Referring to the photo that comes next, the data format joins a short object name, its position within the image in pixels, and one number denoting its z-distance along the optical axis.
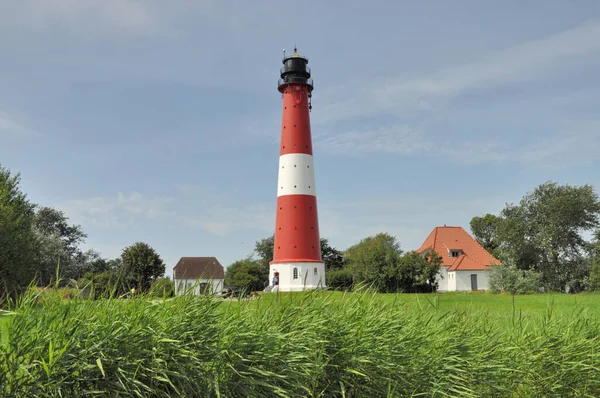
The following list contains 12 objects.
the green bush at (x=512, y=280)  45.09
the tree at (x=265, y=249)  70.94
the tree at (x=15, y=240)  26.47
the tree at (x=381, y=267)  44.66
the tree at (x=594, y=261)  48.28
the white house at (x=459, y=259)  56.31
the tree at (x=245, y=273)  49.75
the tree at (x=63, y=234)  50.76
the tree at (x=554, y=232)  55.44
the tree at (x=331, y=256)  69.94
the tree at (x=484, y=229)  79.50
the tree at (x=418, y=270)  44.78
